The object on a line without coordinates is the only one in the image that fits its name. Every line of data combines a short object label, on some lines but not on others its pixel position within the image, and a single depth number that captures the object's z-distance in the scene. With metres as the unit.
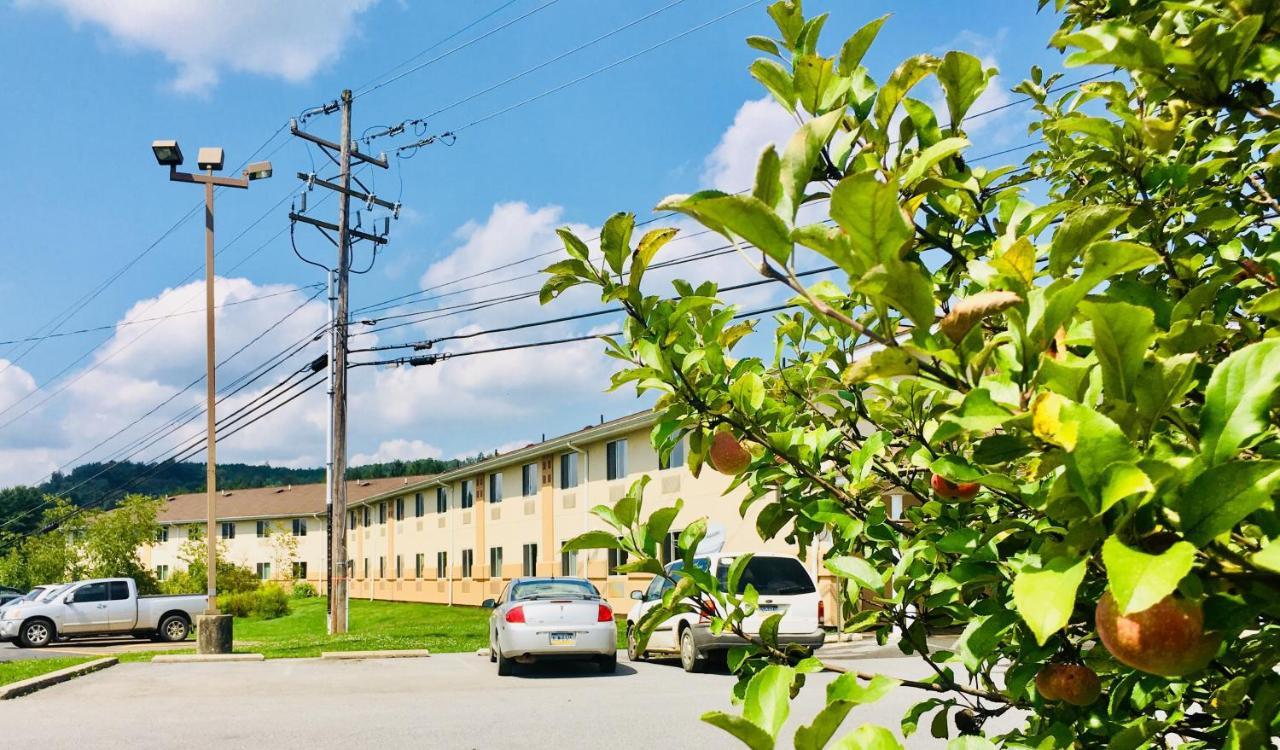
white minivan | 15.66
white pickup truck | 27.02
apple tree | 1.15
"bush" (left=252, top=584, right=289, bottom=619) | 42.50
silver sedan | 15.22
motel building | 28.97
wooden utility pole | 23.83
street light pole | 18.77
